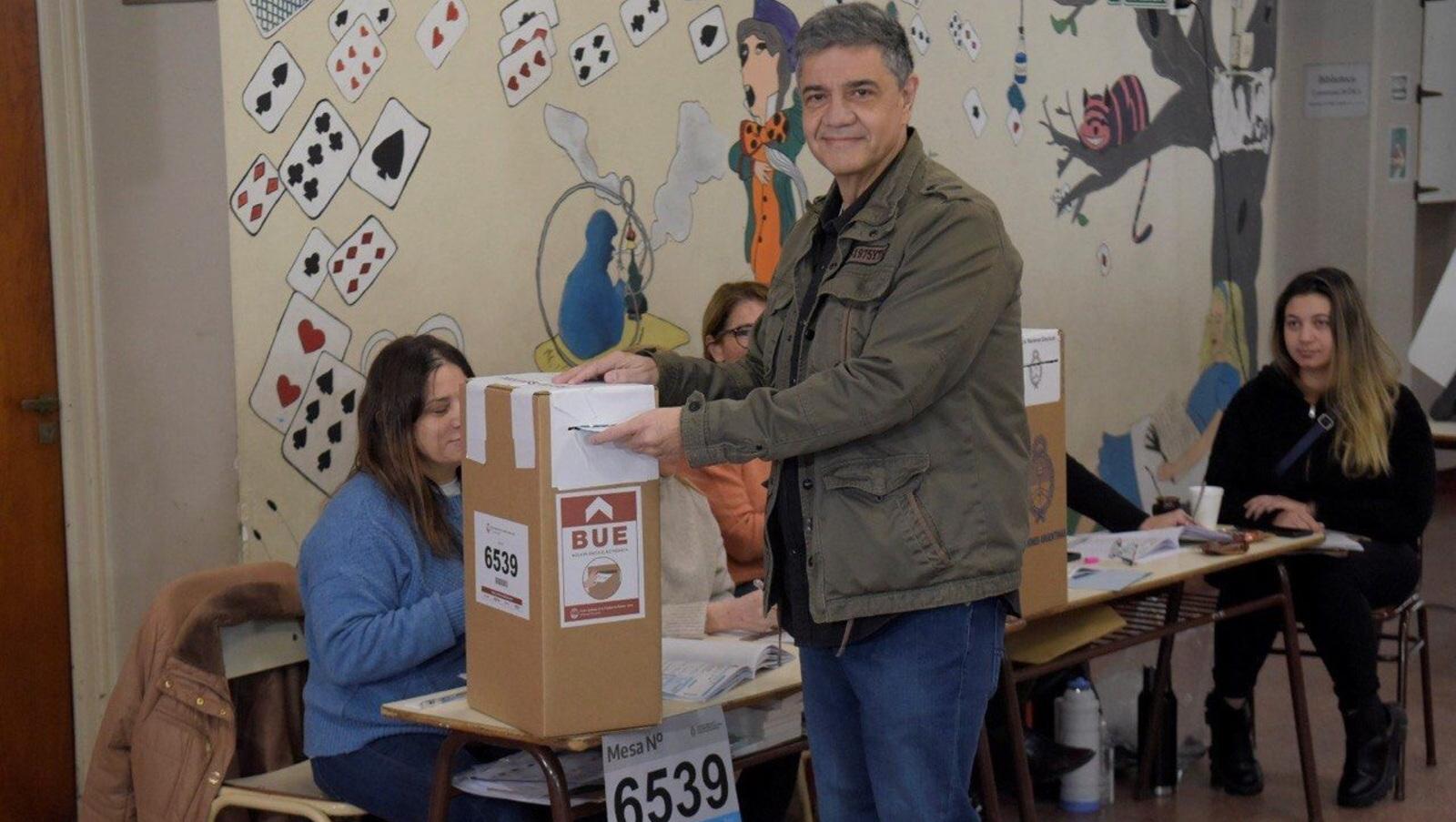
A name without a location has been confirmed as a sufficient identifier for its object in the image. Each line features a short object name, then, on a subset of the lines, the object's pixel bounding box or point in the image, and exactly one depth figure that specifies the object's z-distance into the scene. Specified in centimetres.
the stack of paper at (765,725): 267
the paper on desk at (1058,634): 329
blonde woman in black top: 385
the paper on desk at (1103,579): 324
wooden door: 310
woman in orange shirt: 332
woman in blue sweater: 242
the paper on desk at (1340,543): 375
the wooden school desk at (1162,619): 305
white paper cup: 378
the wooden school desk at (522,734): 215
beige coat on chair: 254
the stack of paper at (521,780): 233
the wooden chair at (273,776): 247
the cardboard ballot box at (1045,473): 290
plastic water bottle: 368
